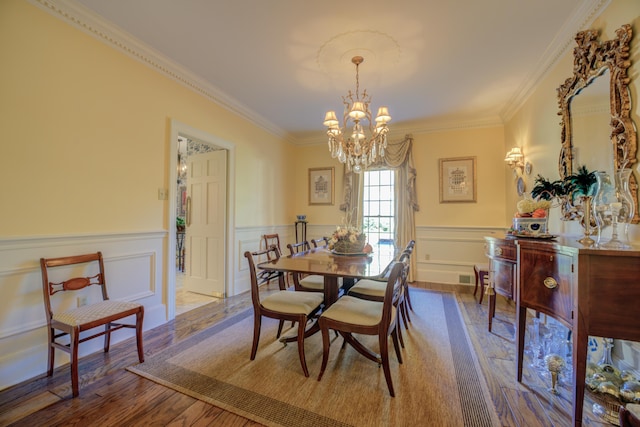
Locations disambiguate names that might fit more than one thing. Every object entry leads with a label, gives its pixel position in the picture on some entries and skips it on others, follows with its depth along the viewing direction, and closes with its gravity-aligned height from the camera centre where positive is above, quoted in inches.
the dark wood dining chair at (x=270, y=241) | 162.1 -20.0
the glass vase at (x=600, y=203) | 60.3 +3.0
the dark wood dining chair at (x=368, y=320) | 66.8 -29.3
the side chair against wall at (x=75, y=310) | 68.2 -29.1
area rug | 60.4 -47.3
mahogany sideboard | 47.5 -15.5
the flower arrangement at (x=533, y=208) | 85.9 +2.4
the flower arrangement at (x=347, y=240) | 105.0 -11.2
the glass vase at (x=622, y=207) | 56.2 +1.9
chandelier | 104.4 +33.3
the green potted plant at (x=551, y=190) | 91.5 +9.0
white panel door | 148.0 -6.9
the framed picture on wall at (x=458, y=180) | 173.0 +23.5
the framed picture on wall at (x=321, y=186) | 209.0 +22.1
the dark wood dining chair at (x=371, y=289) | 93.9 -28.7
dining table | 75.5 -17.3
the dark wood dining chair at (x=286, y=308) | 76.6 -29.8
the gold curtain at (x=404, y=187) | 182.9 +19.2
